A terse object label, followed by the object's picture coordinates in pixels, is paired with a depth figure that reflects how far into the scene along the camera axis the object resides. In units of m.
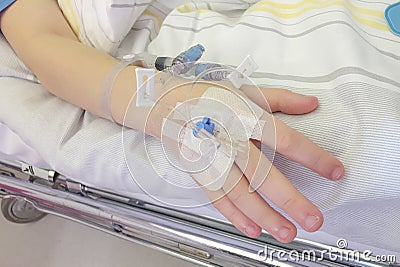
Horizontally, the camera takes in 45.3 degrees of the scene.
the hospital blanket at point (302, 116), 0.45
